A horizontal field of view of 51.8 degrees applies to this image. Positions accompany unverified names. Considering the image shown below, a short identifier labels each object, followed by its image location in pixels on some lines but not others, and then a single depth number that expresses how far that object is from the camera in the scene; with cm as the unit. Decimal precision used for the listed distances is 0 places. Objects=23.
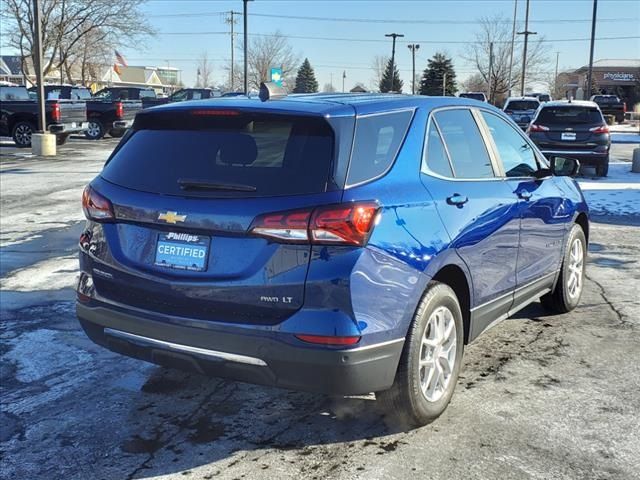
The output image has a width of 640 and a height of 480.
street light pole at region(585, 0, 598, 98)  3547
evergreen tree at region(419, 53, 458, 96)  6650
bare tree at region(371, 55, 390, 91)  7988
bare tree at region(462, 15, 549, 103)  5912
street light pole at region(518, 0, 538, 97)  4684
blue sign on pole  3532
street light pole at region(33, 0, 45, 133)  1866
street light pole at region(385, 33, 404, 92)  5459
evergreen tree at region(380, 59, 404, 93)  7178
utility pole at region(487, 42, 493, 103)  5734
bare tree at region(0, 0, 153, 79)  3494
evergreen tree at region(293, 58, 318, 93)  8055
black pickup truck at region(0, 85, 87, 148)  2109
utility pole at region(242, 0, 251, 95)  3512
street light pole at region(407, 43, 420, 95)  6012
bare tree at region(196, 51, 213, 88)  9475
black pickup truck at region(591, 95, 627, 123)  4531
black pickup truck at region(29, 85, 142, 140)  2472
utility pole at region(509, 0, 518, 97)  5249
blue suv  293
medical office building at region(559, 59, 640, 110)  7519
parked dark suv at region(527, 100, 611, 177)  1484
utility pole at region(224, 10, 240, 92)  6525
